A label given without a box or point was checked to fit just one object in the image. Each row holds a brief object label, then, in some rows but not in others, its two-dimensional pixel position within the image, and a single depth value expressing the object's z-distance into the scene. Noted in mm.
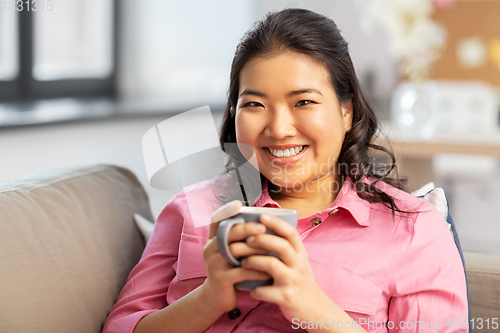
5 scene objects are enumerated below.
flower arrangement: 2961
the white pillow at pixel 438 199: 1205
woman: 953
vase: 2754
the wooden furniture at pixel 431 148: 2426
